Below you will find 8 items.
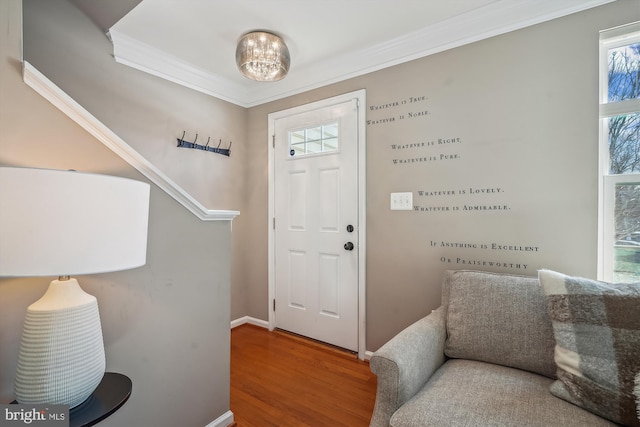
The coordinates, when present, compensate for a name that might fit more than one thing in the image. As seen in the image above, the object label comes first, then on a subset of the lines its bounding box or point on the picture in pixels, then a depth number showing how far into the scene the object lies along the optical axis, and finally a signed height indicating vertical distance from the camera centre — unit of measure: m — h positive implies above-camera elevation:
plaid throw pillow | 0.94 -0.47
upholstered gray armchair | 1.00 -0.67
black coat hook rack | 2.50 +0.59
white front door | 2.37 -0.08
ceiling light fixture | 1.99 +1.11
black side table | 0.81 -0.60
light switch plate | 2.09 +0.08
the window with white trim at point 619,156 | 1.51 +0.31
